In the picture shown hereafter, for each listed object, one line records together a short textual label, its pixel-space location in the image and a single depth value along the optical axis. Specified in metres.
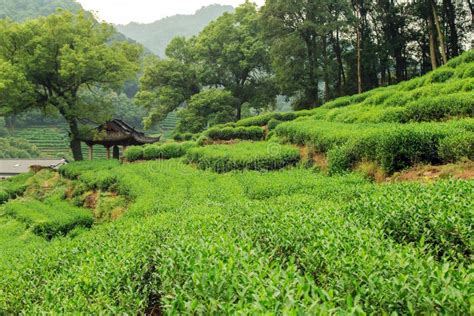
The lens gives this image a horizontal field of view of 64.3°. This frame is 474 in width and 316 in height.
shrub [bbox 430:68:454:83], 15.63
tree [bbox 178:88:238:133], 32.34
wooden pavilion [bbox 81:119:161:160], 28.48
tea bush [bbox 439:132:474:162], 8.38
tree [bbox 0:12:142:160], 25.09
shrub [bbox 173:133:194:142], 29.11
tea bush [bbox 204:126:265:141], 23.14
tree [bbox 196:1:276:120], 35.44
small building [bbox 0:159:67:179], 43.81
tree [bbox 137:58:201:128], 35.69
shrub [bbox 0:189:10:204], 21.08
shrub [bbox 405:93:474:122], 10.88
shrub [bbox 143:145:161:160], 25.28
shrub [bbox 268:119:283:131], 22.77
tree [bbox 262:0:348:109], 28.50
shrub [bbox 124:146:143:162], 25.66
